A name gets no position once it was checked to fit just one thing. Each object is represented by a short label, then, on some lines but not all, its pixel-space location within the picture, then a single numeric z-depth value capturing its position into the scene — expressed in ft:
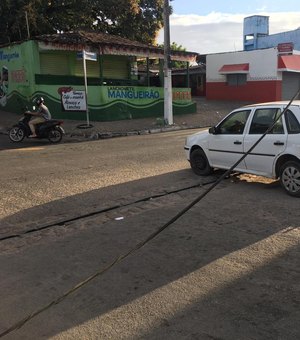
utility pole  69.72
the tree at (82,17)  82.99
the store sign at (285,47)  107.65
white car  24.44
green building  73.36
